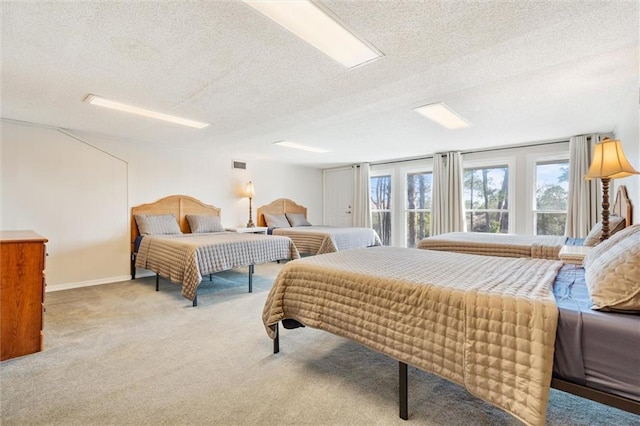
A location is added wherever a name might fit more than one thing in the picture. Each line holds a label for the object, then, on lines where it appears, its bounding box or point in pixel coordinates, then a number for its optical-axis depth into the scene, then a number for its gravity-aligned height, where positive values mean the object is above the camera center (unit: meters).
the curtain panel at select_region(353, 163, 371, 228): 6.92 +0.39
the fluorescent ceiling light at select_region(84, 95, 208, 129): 2.86 +1.09
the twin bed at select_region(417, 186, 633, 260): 3.02 -0.34
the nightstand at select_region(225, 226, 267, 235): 5.47 -0.32
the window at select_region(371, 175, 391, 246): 6.93 +0.15
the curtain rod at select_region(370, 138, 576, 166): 4.68 +1.13
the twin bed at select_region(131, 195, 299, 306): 3.33 -0.41
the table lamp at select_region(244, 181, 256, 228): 5.95 +0.41
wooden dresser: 2.08 -0.59
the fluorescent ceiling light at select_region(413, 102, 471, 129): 3.15 +1.12
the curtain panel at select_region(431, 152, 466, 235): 5.47 +0.33
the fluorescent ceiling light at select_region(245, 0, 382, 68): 1.55 +1.08
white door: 7.41 +0.40
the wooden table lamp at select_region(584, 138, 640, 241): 2.35 +0.40
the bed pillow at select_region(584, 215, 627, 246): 2.74 -0.16
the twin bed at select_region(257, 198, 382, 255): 5.02 -0.35
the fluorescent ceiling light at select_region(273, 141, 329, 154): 4.84 +1.14
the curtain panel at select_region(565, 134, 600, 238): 4.21 +0.29
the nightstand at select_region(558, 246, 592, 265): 2.13 -0.31
